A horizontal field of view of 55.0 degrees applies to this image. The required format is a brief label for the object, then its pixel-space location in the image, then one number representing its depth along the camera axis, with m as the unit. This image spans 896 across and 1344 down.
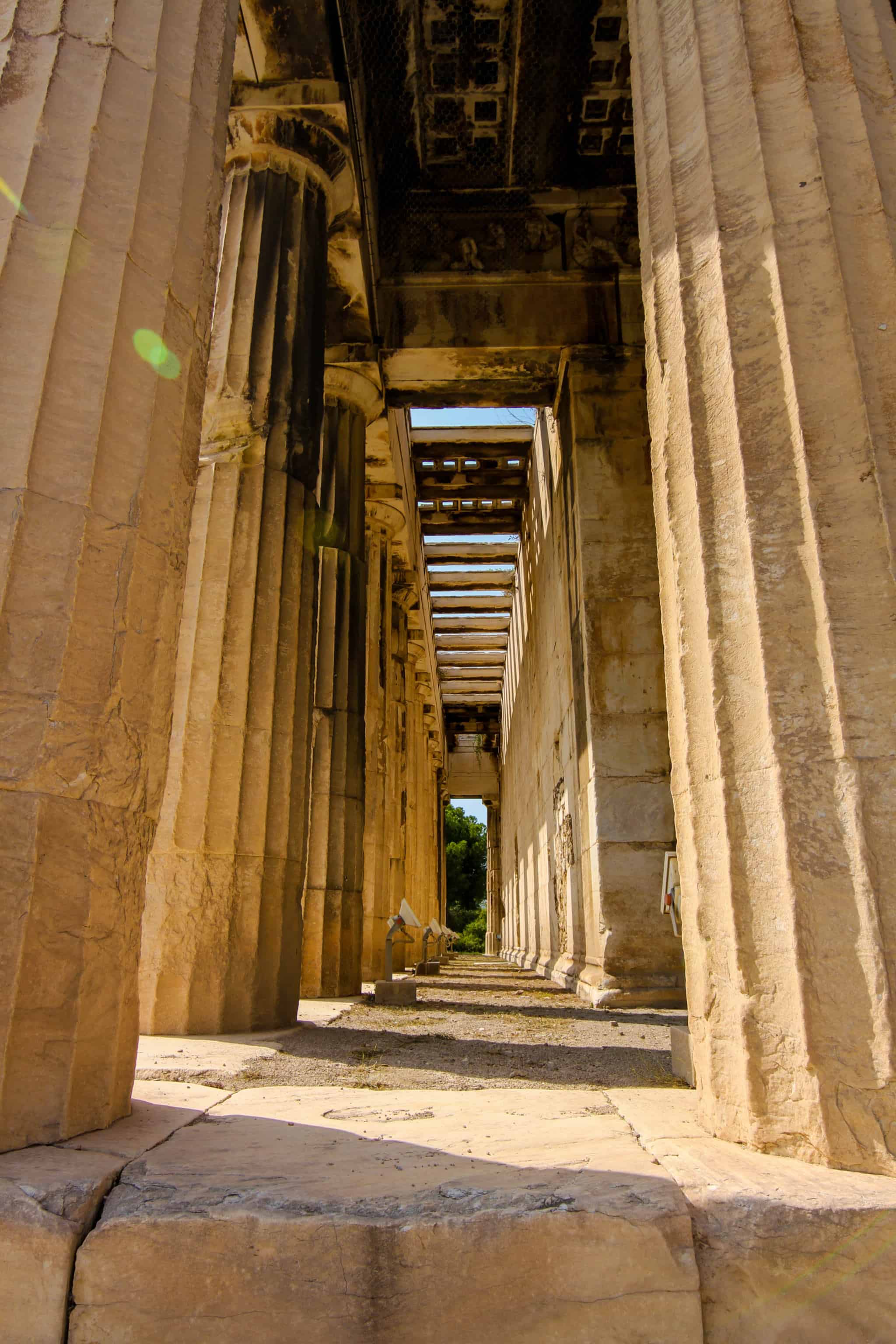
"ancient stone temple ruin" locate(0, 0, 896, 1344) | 1.93
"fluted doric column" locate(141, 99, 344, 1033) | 6.02
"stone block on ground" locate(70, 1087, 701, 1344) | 1.88
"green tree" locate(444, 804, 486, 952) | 61.22
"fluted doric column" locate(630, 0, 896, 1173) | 2.47
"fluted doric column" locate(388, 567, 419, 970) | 18.23
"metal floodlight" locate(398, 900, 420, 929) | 9.95
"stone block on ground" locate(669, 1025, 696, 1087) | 3.90
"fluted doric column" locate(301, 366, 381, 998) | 9.98
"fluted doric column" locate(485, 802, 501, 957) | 40.41
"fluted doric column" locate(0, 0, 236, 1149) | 2.59
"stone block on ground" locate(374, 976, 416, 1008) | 9.27
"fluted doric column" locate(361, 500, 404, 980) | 14.38
